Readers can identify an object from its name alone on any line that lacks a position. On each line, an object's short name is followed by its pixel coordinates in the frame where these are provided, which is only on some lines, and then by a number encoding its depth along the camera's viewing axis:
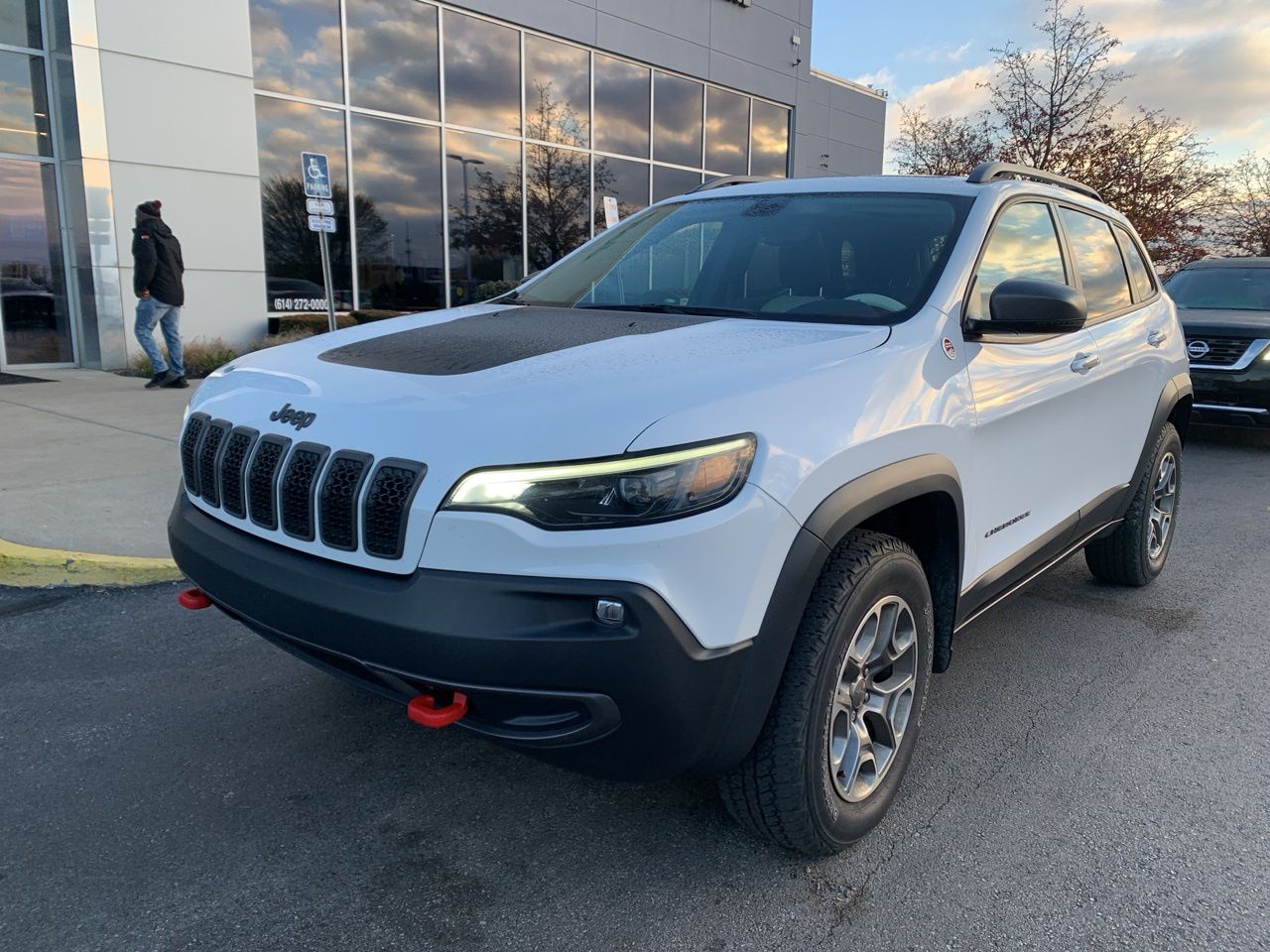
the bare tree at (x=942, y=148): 19.84
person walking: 9.91
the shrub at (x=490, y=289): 15.32
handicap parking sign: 9.47
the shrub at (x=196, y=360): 11.40
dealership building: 11.44
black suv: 8.74
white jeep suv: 1.91
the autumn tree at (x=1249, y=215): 24.88
